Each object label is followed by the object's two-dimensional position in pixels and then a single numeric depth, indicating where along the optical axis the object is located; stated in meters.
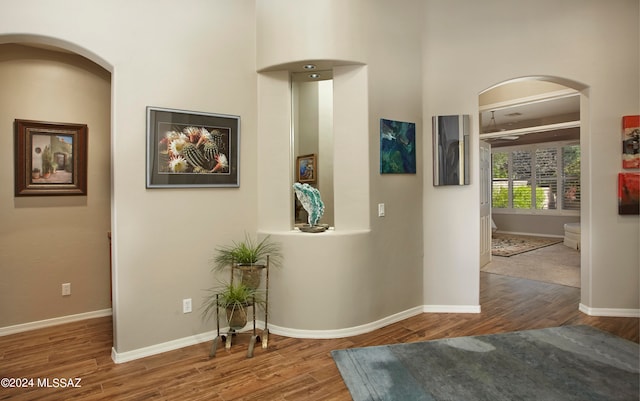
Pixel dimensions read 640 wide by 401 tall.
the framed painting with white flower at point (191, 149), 3.03
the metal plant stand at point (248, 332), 2.99
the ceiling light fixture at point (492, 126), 8.08
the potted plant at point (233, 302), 3.05
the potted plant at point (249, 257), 3.26
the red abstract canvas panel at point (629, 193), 3.67
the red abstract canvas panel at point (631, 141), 3.67
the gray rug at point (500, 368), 2.39
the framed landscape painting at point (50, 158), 3.50
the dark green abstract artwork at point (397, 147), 3.59
